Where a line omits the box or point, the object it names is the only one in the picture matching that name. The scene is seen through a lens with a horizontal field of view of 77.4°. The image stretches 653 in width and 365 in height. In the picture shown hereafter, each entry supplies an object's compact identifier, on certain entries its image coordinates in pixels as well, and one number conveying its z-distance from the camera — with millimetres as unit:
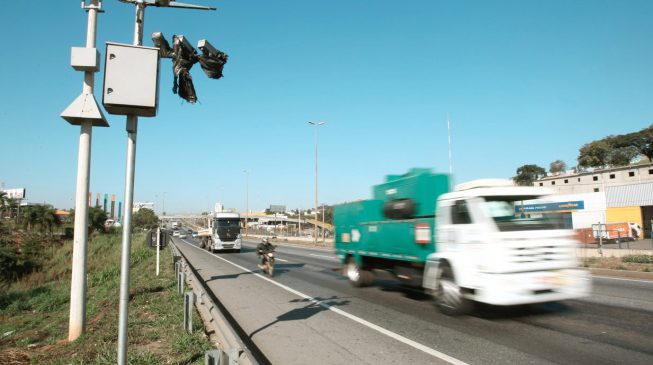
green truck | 7145
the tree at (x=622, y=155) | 97062
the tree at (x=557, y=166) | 126500
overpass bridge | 131962
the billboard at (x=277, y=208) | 104912
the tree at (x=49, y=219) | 53922
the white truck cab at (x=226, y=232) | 31859
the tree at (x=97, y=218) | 67750
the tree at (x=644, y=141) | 95250
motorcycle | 16281
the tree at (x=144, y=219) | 125669
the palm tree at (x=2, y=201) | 50131
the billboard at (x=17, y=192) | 110000
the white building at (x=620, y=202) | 43969
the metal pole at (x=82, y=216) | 6918
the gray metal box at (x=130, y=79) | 3518
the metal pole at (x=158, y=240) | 15898
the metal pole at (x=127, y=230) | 3668
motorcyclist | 16805
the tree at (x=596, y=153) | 97875
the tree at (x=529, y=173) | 120794
